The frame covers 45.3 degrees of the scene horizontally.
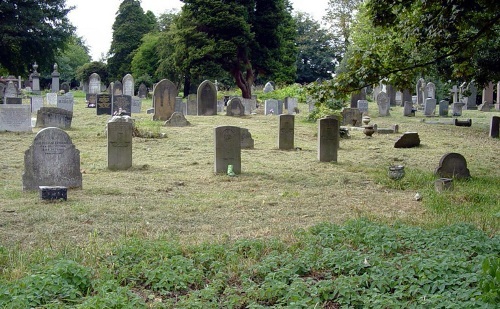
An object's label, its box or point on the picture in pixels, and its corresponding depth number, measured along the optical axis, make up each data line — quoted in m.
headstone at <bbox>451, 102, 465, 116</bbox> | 33.56
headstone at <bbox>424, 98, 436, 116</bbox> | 33.12
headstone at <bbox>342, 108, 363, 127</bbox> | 24.44
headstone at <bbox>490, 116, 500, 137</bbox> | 21.70
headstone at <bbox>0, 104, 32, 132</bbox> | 19.91
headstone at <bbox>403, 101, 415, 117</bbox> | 32.56
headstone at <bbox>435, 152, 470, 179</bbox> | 11.50
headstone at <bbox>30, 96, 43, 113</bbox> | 30.64
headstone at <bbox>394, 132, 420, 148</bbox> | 17.75
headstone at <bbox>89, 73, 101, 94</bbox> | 56.03
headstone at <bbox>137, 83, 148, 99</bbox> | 52.10
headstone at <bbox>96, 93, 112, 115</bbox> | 27.98
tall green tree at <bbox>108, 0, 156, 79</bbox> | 66.44
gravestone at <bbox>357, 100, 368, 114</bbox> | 32.09
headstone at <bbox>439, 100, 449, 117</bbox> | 33.38
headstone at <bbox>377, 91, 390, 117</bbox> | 32.32
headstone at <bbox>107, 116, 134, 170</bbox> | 12.59
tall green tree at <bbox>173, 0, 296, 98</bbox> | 38.94
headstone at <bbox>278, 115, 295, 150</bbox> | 16.66
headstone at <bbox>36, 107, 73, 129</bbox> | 21.61
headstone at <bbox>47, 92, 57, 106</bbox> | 38.26
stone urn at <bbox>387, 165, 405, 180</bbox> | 11.61
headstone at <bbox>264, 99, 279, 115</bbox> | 33.06
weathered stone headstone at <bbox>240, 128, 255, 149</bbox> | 16.78
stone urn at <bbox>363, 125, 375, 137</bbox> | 20.55
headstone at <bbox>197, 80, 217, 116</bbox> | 30.45
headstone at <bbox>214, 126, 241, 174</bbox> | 12.17
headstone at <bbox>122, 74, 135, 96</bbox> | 46.31
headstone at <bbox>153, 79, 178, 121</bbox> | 26.61
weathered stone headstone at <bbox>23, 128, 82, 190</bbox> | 10.00
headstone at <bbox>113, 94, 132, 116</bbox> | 27.30
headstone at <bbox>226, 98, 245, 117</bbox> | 30.28
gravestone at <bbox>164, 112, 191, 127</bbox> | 23.42
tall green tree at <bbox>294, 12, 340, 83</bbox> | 72.00
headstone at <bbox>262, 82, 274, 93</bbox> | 51.35
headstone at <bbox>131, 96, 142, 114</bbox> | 33.19
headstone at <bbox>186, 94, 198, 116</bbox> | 31.10
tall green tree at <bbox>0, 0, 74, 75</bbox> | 38.50
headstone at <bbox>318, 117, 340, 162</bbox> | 14.05
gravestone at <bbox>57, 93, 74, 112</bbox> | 28.28
